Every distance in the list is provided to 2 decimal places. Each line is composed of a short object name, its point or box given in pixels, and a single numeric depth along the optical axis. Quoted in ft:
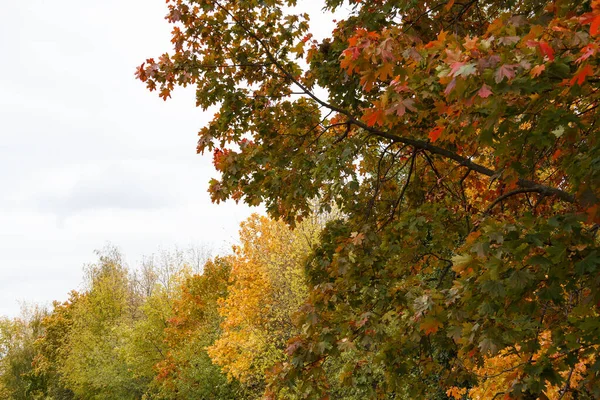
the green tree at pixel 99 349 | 97.91
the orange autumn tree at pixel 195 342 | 77.46
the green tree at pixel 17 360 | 133.08
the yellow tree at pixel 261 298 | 63.05
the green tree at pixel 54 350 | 126.11
